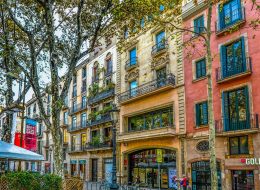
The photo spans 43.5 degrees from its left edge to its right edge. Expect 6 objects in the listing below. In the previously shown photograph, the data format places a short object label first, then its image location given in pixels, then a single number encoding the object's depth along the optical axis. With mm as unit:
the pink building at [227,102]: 19828
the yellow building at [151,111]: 25766
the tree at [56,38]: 14508
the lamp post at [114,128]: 15606
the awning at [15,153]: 12091
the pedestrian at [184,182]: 22062
